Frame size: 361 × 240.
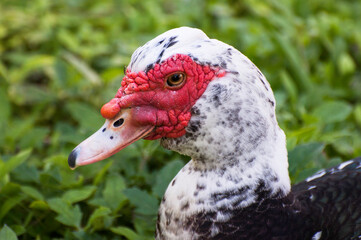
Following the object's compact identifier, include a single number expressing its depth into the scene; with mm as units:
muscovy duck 3430
